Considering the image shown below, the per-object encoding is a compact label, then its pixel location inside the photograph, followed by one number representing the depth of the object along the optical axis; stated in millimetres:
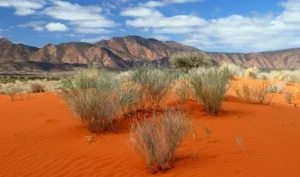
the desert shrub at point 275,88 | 17541
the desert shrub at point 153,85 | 8920
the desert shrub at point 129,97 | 8034
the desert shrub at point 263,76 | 25651
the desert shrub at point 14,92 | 13730
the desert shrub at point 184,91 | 9355
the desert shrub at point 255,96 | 11412
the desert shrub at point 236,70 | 25630
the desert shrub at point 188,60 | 21770
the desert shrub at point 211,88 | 8510
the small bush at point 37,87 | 20105
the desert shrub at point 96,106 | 7263
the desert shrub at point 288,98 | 14393
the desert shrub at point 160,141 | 4920
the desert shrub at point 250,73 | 26172
